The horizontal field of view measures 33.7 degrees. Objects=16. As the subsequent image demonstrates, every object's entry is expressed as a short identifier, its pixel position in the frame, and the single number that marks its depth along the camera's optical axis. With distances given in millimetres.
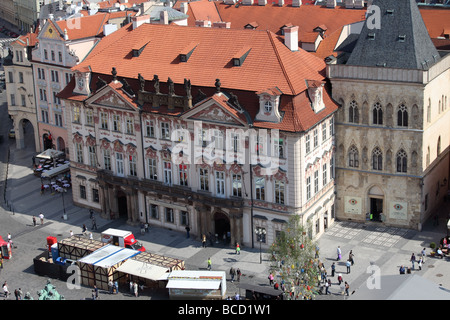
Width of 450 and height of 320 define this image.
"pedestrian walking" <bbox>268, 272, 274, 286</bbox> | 78131
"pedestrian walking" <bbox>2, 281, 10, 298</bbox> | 79312
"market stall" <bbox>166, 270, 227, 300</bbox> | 74625
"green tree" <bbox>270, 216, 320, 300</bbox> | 71438
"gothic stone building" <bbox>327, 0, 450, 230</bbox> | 86312
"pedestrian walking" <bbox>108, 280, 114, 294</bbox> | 79062
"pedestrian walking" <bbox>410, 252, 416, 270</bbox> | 80688
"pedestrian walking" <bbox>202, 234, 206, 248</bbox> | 88756
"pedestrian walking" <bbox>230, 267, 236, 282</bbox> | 81438
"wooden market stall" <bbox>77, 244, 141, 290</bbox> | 79438
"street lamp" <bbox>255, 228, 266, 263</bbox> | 86375
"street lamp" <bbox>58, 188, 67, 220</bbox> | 99250
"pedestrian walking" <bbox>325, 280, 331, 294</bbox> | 76812
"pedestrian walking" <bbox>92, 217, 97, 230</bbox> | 95875
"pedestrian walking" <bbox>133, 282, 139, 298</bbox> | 77906
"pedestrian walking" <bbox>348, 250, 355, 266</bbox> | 82619
